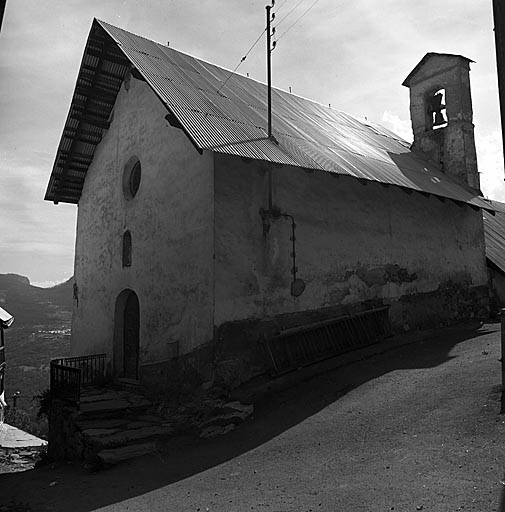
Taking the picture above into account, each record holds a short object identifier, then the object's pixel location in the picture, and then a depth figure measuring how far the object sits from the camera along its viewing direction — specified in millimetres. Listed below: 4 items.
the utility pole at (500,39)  4191
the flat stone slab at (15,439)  16234
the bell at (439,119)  17156
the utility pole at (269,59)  9531
